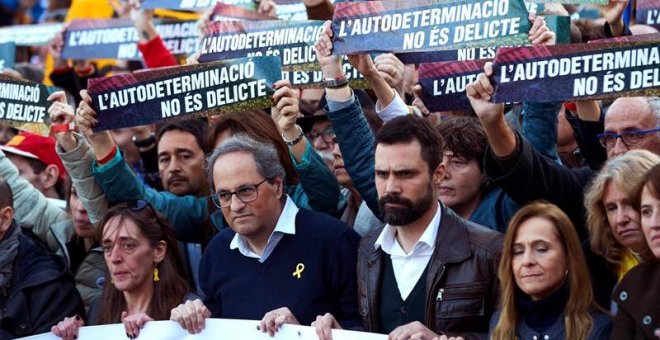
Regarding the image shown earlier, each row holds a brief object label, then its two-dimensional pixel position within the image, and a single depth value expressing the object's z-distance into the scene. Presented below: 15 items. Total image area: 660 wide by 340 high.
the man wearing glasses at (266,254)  6.79
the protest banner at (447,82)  7.14
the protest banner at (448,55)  7.63
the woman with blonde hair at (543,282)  6.01
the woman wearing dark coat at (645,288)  5.62
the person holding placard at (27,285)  7.36
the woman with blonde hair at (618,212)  6.24
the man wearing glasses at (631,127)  6.80
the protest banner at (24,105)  7.86
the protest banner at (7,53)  9.61
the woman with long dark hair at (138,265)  7.29
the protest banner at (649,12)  8.78
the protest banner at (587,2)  7.47
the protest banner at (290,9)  9.75
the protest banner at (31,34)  11.56
